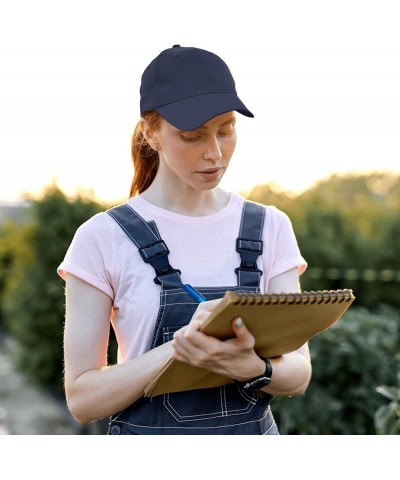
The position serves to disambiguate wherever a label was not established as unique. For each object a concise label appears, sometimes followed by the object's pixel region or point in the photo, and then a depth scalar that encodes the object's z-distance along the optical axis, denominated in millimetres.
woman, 1584
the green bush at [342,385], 3781
